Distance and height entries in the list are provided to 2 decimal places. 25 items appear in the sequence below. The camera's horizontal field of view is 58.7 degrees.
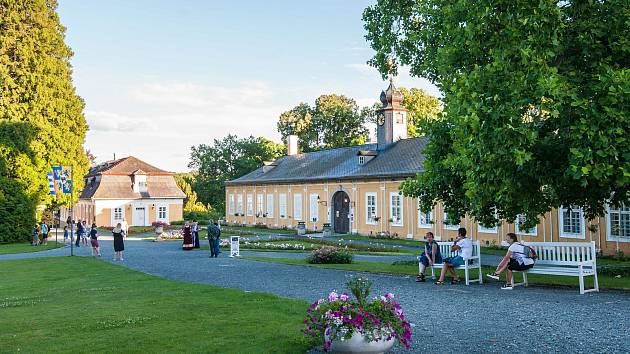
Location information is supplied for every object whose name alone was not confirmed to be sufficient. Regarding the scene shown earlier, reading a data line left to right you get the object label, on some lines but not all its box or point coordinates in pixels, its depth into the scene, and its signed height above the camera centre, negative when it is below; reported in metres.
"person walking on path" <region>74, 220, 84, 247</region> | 33.03 -1.13
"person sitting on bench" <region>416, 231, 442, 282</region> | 14.07 -1.25
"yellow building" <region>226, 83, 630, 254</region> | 23.98 +0.65
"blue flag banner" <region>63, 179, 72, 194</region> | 27.47 +1.25
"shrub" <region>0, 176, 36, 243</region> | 36.03 -0.02
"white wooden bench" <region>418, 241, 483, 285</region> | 13.63 -1.27
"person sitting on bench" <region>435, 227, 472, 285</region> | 13.63 -1.22
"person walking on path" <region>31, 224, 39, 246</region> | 33.69 -1.54
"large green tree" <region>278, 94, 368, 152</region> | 66.06 +9.97
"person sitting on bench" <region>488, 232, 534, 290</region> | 12.46 -1.23
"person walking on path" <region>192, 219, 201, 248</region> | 28.13 -1.24
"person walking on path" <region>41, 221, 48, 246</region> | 34.53 -1.33
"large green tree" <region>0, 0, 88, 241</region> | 36.53 +7.17
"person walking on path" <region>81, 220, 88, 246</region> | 34.12 -1.67
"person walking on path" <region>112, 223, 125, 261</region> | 22.53 -1.23
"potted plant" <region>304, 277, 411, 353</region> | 6.40 -1.37
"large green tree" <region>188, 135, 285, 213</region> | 64.25 +5.89
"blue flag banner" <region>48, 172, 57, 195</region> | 29.89 +1.36
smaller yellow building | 55.12 +1.43
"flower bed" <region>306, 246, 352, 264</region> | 18.88 -1.65
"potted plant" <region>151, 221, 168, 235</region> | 53.28 -1.27
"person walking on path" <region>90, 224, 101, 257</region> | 24.61 -1.24
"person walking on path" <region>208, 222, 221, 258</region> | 23.17 -1.10
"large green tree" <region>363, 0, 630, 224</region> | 10.40 +2.07
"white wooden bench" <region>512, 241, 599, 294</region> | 11.84 -1.26
